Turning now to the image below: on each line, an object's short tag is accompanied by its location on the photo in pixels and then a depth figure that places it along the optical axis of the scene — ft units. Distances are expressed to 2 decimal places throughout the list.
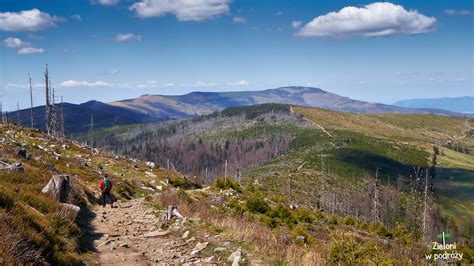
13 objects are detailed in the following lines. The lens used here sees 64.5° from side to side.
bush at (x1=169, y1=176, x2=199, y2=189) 138.42
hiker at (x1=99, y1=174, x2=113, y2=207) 80.89
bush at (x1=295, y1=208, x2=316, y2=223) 135.33
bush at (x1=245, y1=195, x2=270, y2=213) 115.34
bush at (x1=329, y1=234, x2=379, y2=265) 38.06
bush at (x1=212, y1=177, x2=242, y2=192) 142.41
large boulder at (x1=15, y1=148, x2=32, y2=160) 92.43
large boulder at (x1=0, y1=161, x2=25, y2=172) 66.78
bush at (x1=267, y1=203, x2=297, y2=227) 117.35
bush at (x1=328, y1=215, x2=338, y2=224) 161.52
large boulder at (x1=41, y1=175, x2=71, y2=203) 60.13
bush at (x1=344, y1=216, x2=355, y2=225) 170.61
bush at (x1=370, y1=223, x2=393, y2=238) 160.47
